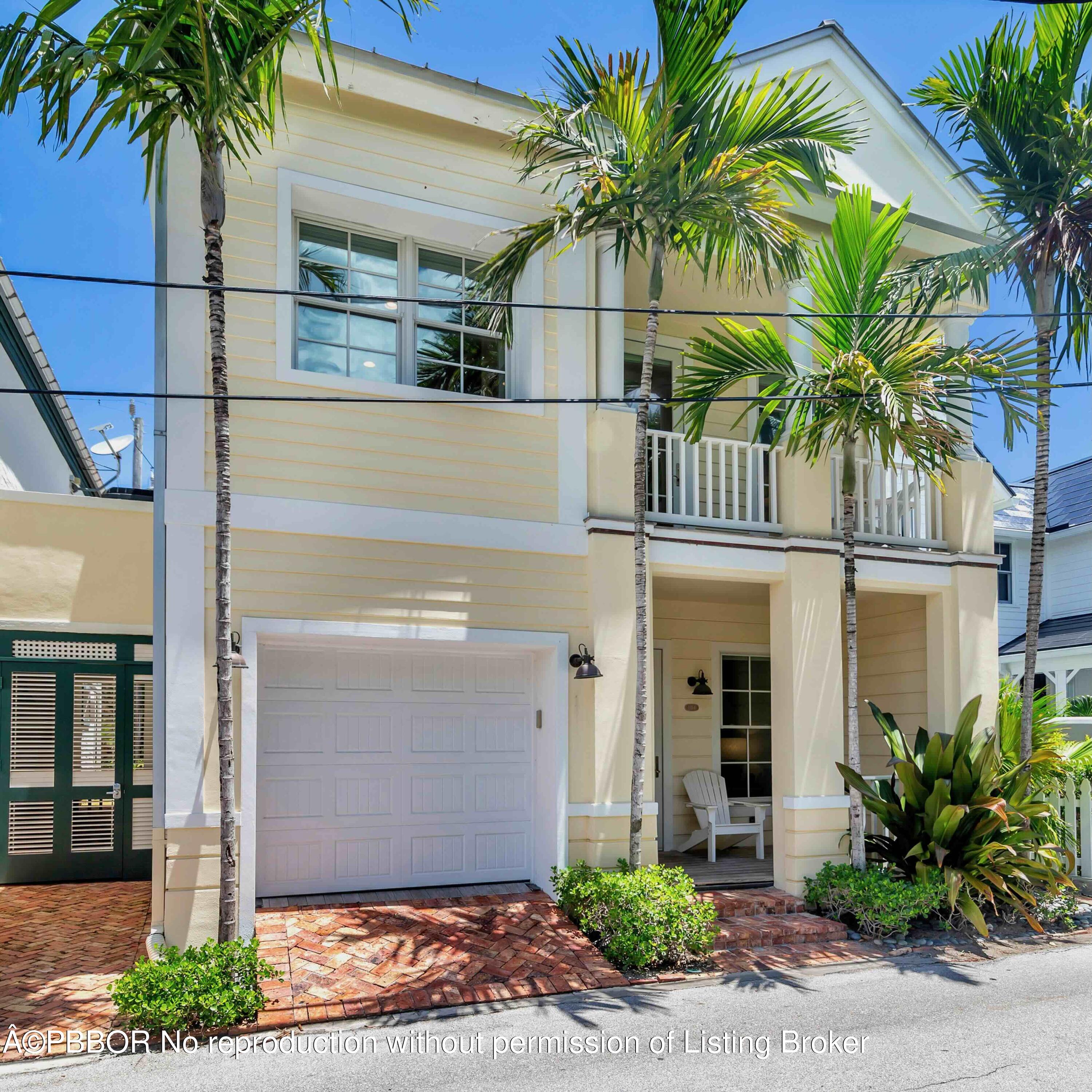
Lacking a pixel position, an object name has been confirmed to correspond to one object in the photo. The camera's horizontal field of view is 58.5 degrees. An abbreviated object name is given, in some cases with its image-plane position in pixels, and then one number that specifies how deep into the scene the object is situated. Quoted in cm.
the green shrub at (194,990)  561
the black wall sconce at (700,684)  1149
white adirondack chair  1032
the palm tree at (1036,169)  864
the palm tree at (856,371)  823
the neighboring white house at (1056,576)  1794
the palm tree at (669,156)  745
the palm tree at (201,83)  575
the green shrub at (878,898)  791
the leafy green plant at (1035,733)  917
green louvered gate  963
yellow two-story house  747
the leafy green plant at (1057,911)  848
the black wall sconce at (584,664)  814
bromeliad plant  816
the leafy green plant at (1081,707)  1522
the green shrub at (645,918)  700
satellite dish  1662
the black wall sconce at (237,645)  727
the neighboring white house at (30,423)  1230
